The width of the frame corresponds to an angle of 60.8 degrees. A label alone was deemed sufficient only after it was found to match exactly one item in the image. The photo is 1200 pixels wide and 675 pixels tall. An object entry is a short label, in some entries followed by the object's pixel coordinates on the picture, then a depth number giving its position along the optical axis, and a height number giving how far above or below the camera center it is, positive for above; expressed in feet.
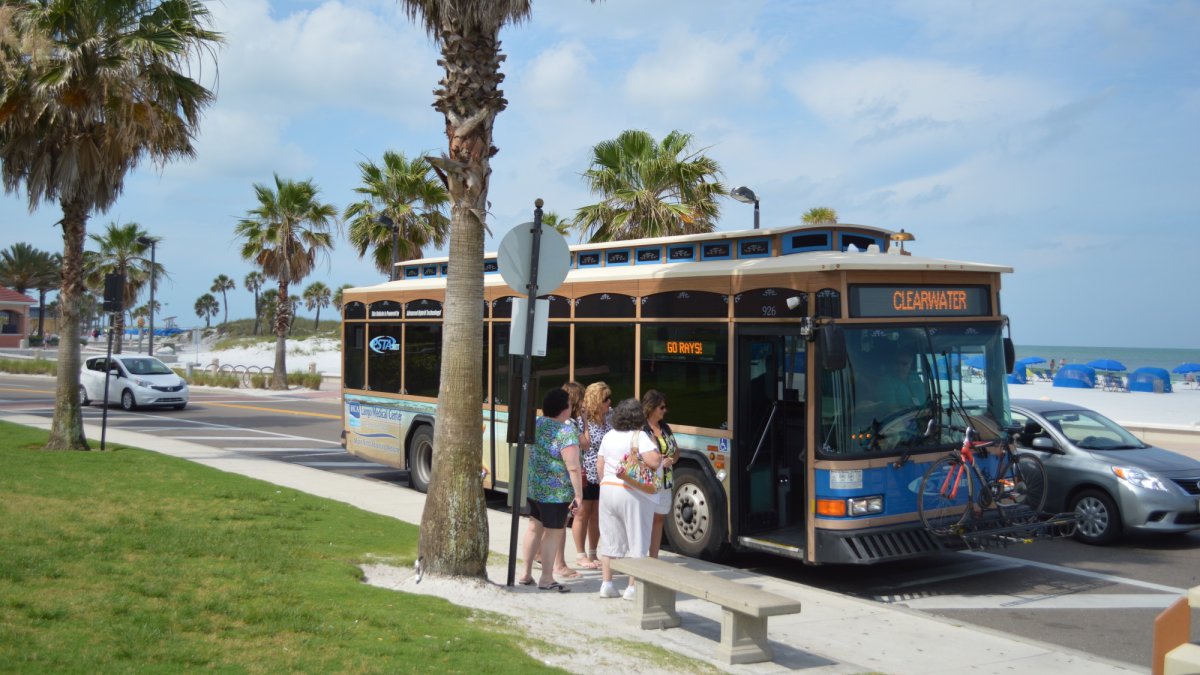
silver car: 36.60 -3.50
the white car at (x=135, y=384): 95.76 -1.36
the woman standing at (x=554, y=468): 27.71 -2.54
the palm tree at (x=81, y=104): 48.55 +12.87
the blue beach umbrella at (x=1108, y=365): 172.90 +3.08
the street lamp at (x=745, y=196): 58.54 +10.48
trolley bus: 29.63 +0.36
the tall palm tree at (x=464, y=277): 26.76 +2.57
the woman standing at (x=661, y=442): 27.94 -1.80
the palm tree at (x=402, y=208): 106.11 +17.35
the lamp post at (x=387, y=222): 86.28 +13.93
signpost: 27.02 +2.88
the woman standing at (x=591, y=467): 29.73 -2.74
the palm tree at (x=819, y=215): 96.58 +15.55
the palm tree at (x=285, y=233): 127.75 +17.34
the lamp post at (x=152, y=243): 158.12 +20.50
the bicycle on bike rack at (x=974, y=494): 30.27 -3.43
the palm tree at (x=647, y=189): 71.97 +13.61
